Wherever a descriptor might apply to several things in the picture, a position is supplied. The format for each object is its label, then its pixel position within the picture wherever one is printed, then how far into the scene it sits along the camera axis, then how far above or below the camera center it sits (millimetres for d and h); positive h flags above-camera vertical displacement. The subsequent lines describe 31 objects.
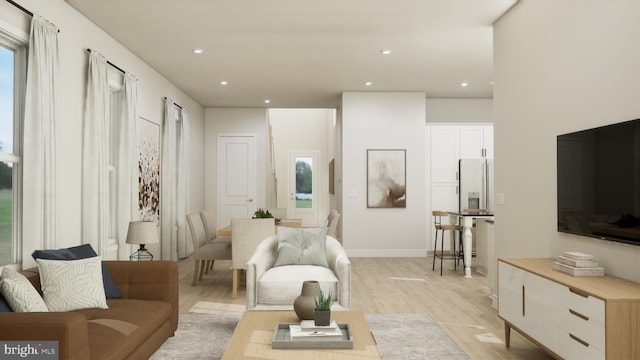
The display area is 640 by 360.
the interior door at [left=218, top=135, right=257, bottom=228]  9703 +350
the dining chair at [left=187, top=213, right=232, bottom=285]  5727 -743
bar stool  6777 -568
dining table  5723 -484
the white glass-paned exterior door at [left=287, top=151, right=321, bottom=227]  13922 +91
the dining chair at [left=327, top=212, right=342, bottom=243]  5841 -459
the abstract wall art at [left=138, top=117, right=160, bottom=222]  6059 +243
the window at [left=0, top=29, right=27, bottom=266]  3533 +354
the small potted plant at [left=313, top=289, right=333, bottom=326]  2566 -682
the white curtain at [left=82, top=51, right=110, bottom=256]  4441 +259
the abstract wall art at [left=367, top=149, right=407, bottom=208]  8141 +158
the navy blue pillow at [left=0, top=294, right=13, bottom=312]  2498 -629
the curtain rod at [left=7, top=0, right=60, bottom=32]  3415 +1333
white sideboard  2264 -674
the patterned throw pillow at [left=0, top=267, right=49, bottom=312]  2551 -579
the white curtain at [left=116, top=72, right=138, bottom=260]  5223 +254
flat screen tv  2668 +39
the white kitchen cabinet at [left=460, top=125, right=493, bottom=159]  8609 +878
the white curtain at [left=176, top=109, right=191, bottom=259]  7602 +82
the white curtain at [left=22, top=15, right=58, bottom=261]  3529 +326
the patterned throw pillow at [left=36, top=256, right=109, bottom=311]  2945 -622
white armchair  3734 -771
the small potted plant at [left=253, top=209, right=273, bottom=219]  5866 -334
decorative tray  2373 -782
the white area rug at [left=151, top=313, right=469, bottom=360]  3357 -1175
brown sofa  2150 -778
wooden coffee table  2279 -801
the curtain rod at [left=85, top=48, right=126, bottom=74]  5066 +1329
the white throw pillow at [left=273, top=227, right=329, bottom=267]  4293 -535
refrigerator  8234 +93
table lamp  4406 -421
